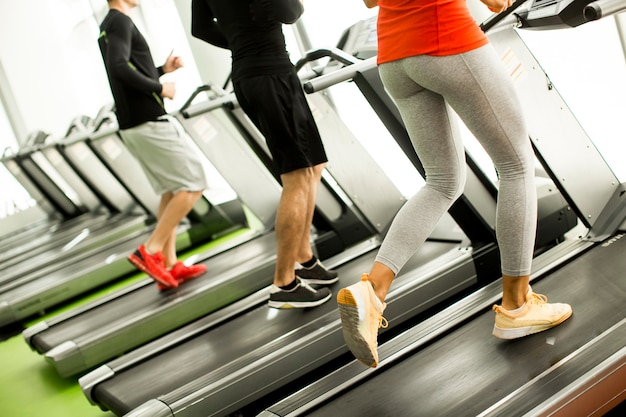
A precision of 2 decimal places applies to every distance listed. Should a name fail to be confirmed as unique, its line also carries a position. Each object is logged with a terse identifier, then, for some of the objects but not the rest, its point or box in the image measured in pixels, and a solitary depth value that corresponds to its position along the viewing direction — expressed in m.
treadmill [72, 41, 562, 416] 2.33
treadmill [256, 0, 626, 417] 1.67
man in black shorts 2.37
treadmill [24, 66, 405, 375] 3.24
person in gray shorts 3.33
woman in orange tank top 1.64
